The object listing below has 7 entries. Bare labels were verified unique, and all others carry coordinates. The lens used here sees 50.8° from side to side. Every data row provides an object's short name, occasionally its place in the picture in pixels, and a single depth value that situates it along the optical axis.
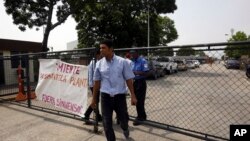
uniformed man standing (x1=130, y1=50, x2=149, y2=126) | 6.18
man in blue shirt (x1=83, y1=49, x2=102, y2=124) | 5.91
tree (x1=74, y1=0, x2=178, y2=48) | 29.70
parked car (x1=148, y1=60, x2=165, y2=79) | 18.19
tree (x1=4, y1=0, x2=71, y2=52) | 19.89
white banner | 6.16
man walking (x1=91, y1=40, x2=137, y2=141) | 4.37
